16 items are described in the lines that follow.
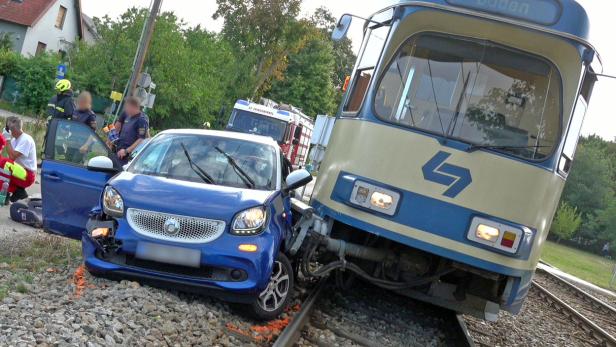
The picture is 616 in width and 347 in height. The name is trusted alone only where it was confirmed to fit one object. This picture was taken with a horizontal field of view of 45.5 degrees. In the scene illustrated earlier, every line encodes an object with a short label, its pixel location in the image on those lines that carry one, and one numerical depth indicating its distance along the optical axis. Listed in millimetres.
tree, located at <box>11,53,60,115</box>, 35875
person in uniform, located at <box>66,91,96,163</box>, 7867
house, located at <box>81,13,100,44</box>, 66662
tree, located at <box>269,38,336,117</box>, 62000
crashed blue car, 6309
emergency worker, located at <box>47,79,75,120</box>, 10953
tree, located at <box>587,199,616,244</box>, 65375
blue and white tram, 6938
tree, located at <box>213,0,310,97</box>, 42375
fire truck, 26016
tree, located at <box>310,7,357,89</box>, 70375
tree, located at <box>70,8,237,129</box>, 33094
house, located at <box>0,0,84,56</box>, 50781
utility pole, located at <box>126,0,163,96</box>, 21734
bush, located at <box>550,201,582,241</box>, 62594
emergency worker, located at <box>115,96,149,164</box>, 9891
